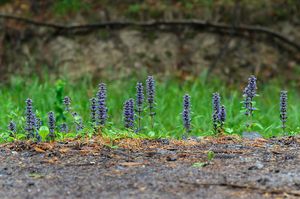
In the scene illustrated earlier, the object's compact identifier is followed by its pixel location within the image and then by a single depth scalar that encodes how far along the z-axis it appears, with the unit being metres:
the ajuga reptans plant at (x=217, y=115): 7.09
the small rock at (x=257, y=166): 5.69
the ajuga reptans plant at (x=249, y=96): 7.16
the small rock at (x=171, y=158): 6.03
